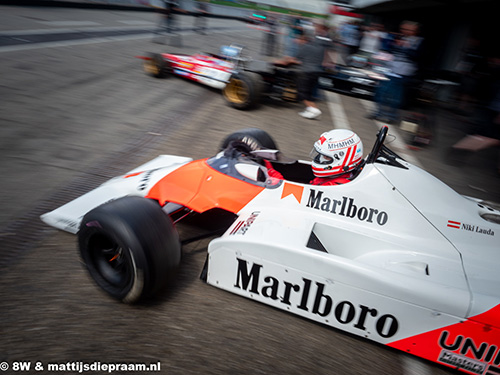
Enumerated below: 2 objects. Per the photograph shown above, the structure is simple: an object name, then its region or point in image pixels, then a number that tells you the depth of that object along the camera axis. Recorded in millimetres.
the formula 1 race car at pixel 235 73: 7816
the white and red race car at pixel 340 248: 2365
